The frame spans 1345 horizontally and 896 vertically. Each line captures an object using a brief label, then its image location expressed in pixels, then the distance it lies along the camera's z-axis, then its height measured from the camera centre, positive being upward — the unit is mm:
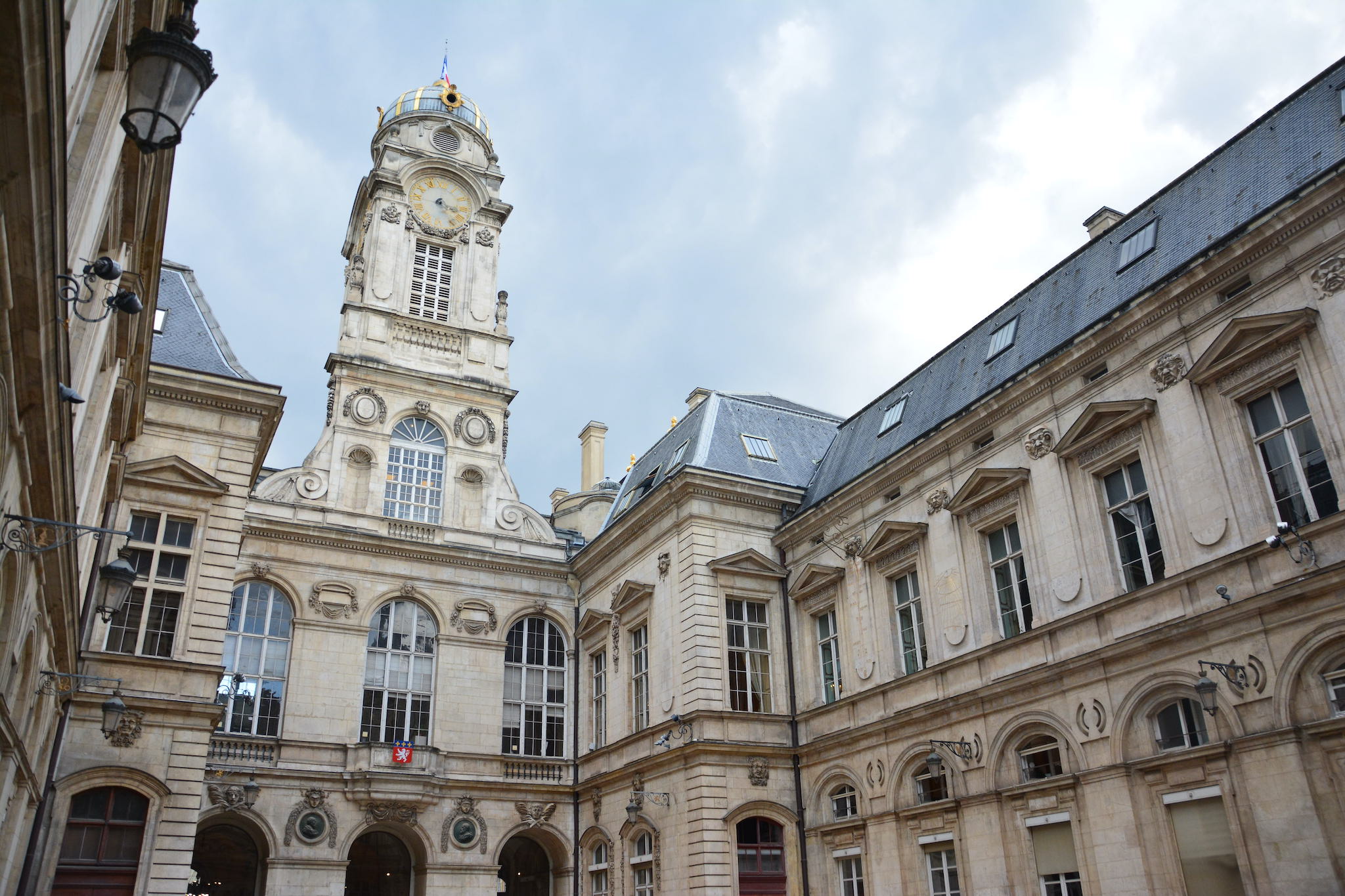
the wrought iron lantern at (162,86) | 5547 +4280
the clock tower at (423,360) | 29172 +16267
